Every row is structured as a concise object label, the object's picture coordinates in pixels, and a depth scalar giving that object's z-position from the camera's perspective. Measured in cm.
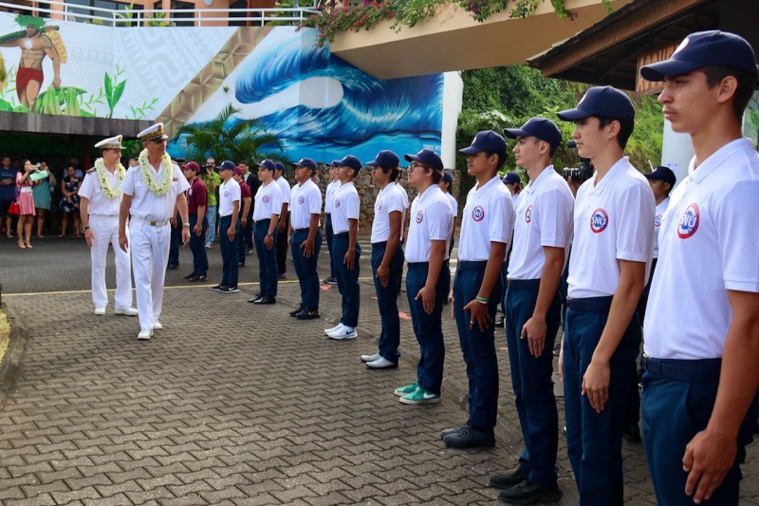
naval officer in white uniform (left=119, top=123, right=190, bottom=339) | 858
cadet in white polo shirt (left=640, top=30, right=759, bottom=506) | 226
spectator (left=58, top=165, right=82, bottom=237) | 2044
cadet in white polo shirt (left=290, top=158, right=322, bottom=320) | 985
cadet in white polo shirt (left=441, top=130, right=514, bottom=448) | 511
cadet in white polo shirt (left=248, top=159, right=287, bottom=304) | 1102
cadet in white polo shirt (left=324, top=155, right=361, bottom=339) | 874
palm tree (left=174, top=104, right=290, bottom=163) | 2159
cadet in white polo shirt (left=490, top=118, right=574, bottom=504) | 411
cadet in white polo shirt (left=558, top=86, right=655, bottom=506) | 322
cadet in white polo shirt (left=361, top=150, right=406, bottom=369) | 739
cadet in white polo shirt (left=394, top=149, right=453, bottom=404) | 613
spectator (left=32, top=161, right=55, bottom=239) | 1970
